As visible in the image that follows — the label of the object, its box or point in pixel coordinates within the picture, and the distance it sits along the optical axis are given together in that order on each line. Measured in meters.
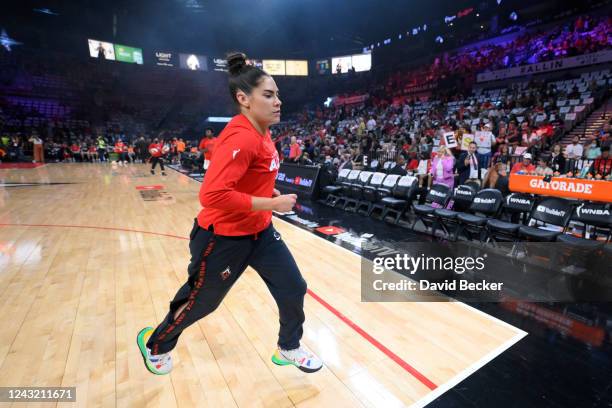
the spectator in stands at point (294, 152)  10.77
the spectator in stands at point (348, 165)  8.76
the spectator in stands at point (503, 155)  8.33
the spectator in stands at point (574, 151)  8.32
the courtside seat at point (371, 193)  6.58
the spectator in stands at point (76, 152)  19.60
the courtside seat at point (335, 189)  7.54
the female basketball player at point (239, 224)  1.42
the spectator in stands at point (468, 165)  6.57
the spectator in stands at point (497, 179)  5.32
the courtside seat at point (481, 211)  4.44
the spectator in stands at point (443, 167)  6.33
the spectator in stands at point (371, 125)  16.02
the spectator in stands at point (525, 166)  6.39
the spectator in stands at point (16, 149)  16.62
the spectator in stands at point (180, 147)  18.00
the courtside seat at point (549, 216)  3.67
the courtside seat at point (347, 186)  7.35
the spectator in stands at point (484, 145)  7.93
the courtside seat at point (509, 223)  4.06
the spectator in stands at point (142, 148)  18.92
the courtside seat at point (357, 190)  6.95
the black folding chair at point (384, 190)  6.39
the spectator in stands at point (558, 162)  7.43
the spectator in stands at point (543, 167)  5.85
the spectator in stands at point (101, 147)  20.12
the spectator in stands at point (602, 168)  5.44
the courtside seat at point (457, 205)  4.84
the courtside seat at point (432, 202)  5.23
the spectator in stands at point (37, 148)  17.47
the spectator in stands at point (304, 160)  10.64
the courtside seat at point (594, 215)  3.68
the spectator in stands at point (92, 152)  20.05
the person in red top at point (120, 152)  19.11
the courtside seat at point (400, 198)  5.91
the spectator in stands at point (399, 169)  7.14
